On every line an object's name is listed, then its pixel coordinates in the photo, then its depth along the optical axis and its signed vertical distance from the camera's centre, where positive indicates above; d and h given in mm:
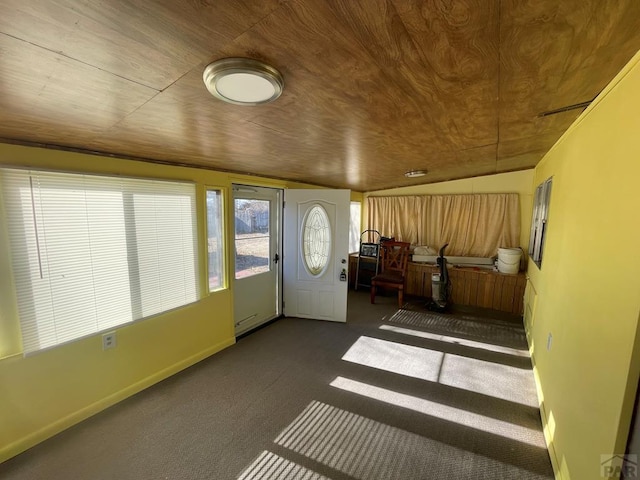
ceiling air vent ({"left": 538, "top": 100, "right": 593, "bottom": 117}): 1595 +634
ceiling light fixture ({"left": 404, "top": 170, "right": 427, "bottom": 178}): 3508 +525
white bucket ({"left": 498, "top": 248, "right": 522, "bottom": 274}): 4184 -686
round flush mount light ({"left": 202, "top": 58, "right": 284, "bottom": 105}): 877 +453
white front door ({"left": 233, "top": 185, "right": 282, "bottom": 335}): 3373 -584
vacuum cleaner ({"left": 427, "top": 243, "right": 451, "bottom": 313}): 4293 -1174
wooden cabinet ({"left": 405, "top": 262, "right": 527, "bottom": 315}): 4250 -1180
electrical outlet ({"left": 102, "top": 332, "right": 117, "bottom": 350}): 2143 -1015
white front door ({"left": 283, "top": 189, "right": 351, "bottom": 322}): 3809 -572
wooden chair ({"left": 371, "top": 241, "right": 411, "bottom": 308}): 4641 -980
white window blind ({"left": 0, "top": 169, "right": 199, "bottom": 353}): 1731 -284
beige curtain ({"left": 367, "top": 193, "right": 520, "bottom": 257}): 4617 -122
